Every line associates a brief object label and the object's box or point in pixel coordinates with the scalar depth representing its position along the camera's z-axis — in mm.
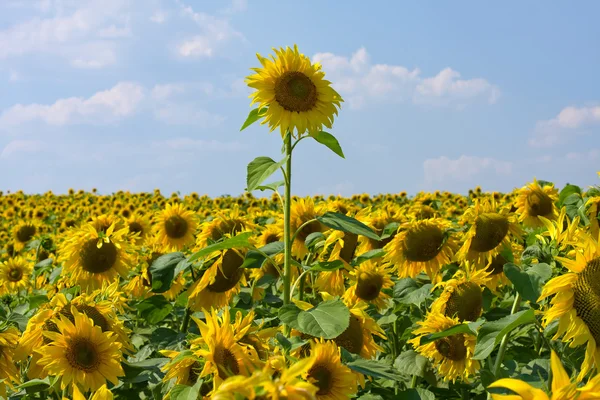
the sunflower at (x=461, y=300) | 3770
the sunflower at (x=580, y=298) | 2271
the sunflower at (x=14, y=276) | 6957
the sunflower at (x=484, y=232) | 4738
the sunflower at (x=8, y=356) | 2939
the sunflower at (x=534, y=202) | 6195
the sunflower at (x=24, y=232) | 10734
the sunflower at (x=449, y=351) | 3646
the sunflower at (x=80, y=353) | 2807
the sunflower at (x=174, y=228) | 6222
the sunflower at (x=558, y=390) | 1317
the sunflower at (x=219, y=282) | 3685
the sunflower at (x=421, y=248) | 4793
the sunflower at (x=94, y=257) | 4973
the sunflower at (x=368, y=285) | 4480
